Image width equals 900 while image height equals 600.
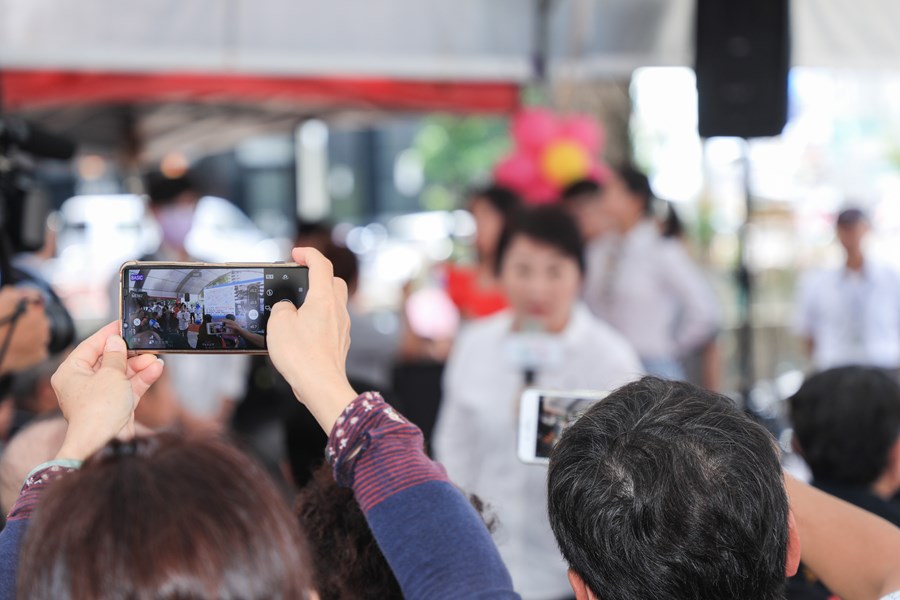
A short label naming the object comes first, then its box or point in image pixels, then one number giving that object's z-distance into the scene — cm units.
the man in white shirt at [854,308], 557
